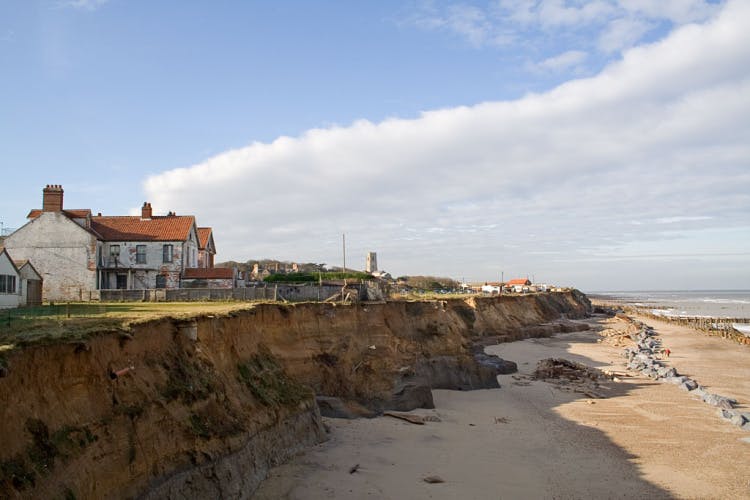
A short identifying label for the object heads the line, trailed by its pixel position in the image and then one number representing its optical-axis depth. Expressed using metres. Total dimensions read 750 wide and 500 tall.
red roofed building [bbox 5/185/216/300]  37.38
